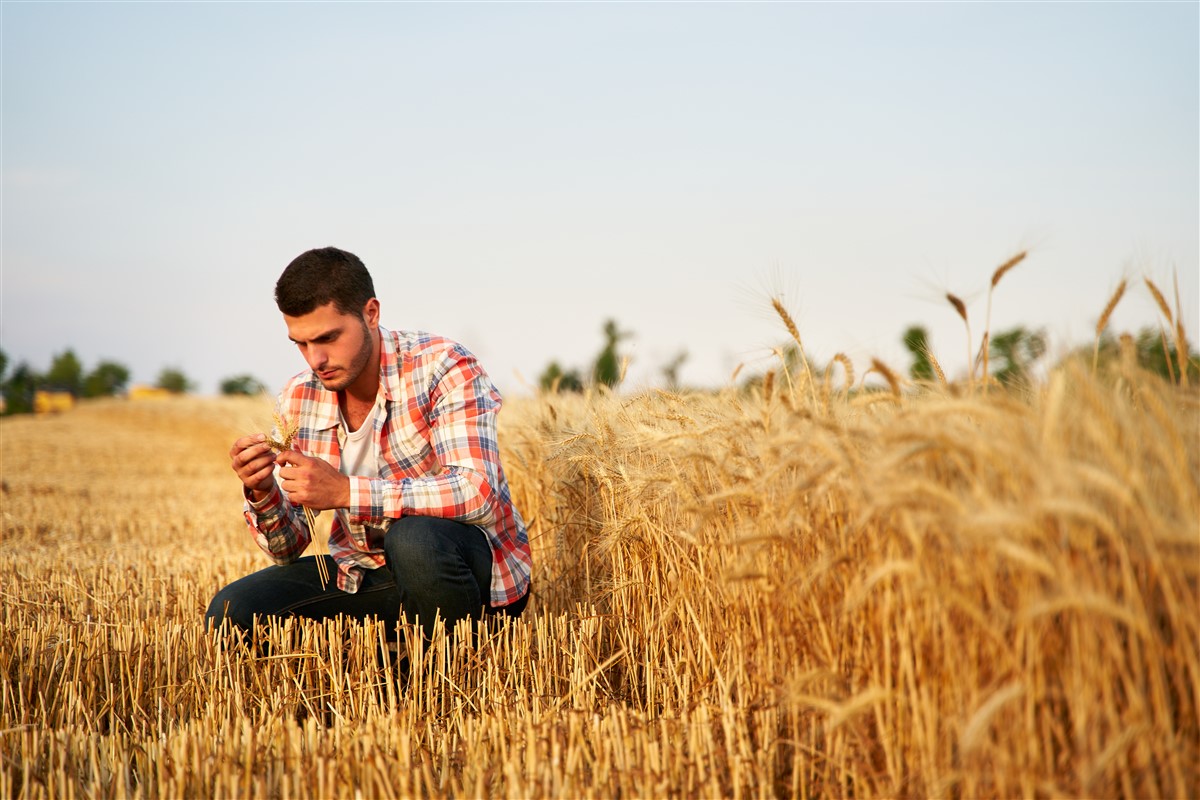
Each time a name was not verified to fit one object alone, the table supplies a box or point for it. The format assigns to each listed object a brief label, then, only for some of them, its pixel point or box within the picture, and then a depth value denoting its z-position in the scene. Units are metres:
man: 2.97
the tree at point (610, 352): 28.36
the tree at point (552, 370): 30.38
